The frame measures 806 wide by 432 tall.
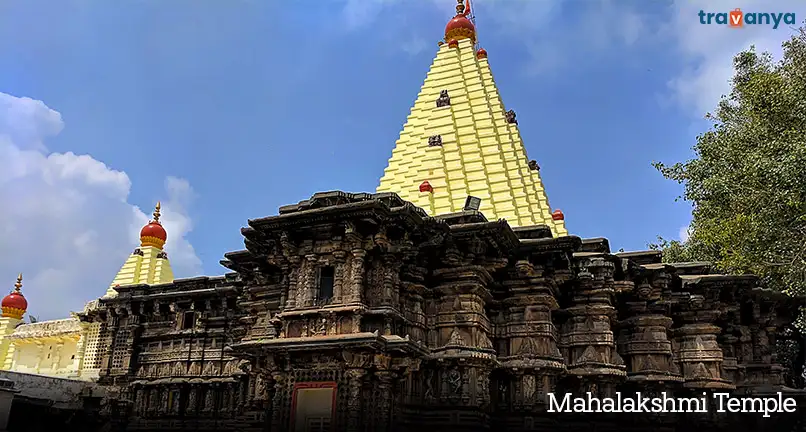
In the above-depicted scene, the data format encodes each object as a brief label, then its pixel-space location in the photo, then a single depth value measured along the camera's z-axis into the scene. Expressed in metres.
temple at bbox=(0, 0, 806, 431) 12.35
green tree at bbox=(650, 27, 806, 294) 15.16
